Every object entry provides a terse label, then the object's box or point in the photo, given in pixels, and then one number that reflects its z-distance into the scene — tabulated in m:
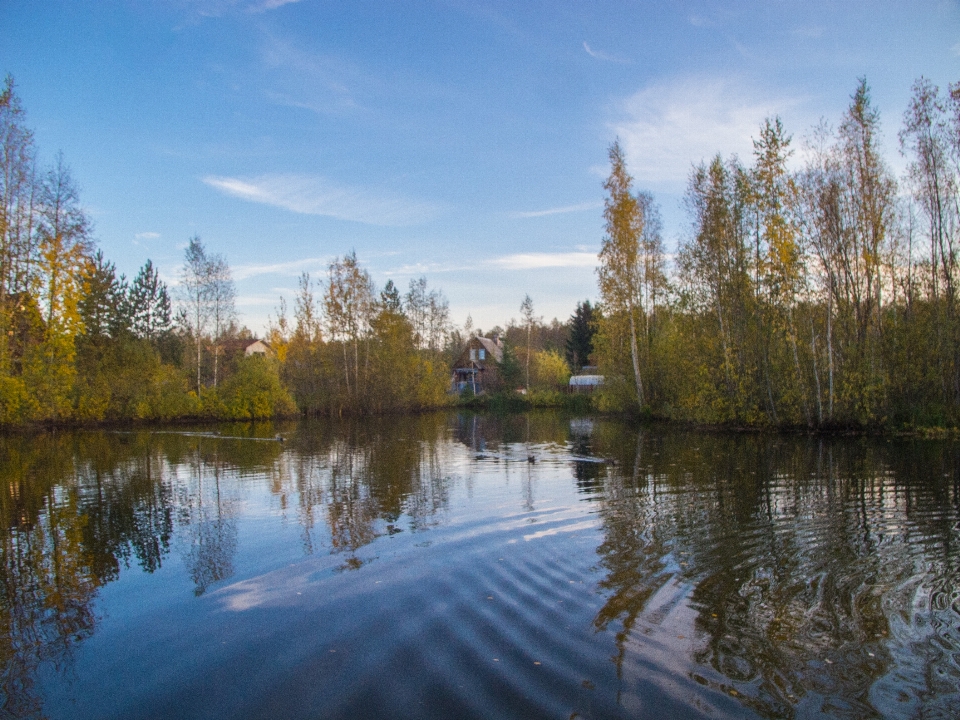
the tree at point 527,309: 68.12
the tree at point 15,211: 25.50
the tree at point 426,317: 58.72
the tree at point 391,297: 52.44
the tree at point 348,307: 44.94
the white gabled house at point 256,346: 90.46
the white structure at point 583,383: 56.03
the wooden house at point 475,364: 64.81
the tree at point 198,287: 39.22
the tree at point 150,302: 43.69
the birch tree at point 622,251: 31.84
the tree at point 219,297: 40.03
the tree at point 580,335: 64.56
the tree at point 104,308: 36.69
